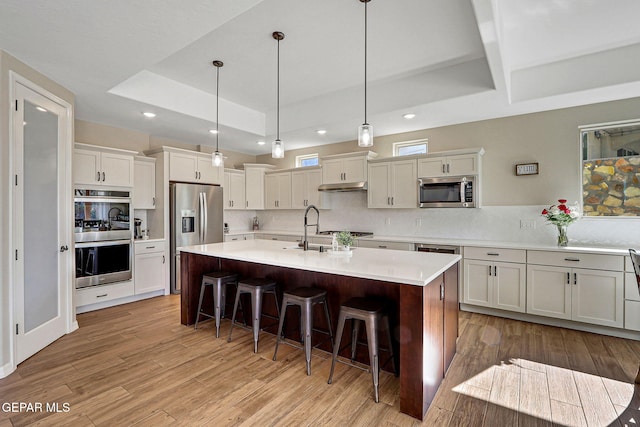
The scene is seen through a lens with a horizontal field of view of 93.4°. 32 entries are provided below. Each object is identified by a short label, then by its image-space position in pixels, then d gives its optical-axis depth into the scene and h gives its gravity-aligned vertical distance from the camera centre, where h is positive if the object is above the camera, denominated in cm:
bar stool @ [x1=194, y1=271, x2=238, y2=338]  314 -76
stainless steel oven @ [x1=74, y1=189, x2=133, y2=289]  383 -34
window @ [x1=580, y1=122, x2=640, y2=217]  345 +50
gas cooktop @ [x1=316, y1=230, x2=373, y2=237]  509 -38
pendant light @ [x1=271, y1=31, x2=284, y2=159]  313 +65
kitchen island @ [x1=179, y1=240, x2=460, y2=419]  193 -64
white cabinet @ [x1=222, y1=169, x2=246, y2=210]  596 +44
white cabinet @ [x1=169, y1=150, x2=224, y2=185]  490 +74
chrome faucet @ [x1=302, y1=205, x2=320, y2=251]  319 -37
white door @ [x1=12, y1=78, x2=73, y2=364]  262 -9
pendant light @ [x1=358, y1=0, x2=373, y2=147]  260 +67
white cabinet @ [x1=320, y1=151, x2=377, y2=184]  502 +77
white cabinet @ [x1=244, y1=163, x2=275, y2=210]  632 +58
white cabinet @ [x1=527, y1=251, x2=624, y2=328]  310 -83
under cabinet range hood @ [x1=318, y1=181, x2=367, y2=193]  498 +42
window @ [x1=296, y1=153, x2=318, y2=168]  620 +108
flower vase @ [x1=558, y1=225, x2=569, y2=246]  351 -30
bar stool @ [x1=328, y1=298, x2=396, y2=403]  208 -75
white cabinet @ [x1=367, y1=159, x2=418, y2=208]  457 +43
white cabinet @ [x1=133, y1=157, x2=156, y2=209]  465 +45
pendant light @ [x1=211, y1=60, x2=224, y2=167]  339 +66
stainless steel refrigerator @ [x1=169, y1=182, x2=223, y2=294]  485 -9
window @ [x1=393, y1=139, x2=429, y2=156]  479 +105
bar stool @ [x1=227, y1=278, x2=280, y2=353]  280 -76
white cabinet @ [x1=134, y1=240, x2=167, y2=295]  444 -84
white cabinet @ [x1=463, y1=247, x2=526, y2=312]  356 -81
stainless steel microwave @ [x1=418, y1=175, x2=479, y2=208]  409 +28
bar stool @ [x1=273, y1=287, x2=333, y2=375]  242 -76
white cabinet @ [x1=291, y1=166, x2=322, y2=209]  570 +47
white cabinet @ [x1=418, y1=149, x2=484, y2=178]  406 +67
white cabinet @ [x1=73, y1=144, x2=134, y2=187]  389 +61
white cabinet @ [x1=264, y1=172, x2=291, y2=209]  610 +44
